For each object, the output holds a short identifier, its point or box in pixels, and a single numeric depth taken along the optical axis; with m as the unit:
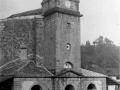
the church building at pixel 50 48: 20.66
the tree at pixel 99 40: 85.06
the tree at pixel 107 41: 87.62
